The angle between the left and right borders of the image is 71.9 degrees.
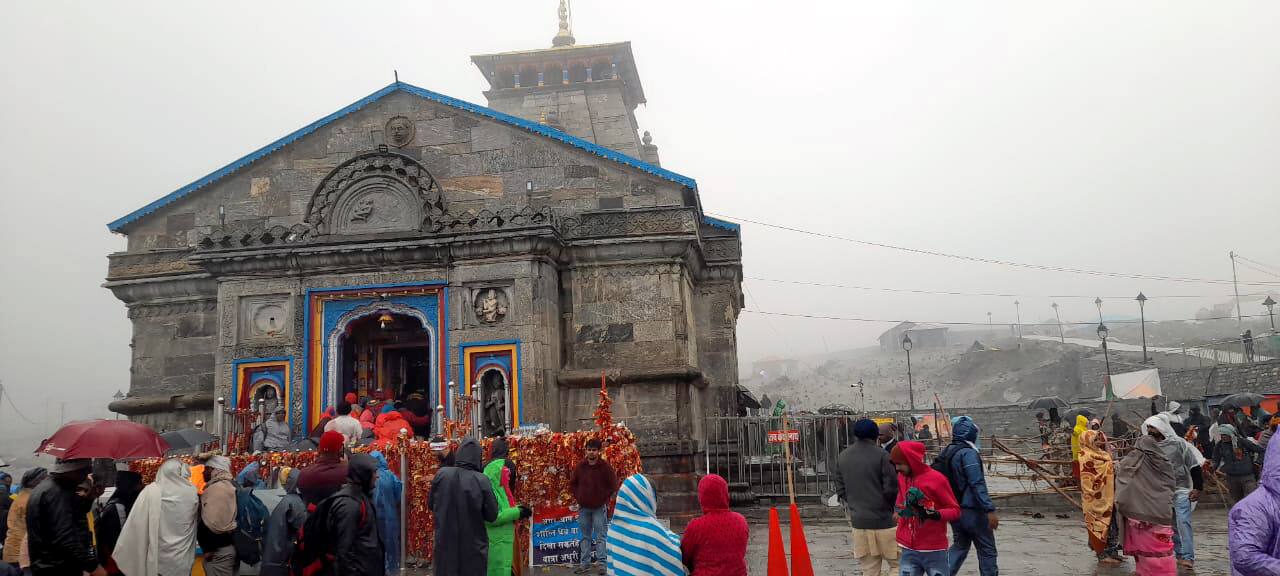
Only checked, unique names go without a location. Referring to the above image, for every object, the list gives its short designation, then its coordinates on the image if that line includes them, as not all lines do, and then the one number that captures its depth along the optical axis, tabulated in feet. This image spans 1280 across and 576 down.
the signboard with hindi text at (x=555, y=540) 39.22
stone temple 59.16
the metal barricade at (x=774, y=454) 61.11
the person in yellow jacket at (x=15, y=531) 28.96
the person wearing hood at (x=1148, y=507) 29.81
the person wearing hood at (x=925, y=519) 25.30
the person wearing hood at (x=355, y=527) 21.67
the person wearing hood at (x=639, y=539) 19.19
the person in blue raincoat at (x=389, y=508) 38.11
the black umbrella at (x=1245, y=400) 69.82
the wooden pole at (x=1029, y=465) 54.57
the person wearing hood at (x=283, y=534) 24.00
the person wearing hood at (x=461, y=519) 25.66
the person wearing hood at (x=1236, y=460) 51.75
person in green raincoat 28.43
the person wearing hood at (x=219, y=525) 25.98
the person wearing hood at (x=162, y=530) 25.02
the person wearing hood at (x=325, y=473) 23.93
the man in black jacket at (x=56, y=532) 22.70
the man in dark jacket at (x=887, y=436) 40.88
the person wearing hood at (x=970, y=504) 27.20
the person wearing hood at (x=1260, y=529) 14.80
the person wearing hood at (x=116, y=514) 25.80
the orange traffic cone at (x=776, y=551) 24.49
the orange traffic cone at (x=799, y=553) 25.91
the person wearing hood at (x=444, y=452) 32.66
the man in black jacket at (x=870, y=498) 28.19
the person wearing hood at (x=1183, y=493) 36.29
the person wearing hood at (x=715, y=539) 19.17
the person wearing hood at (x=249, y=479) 32.40
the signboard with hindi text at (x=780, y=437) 63.86
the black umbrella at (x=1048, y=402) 93.08
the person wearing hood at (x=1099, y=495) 36.35
